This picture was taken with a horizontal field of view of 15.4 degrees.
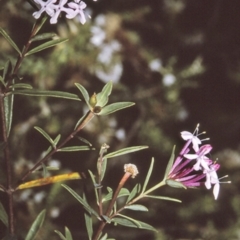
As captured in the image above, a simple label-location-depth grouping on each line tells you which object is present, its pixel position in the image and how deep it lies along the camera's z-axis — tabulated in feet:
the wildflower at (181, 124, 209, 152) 1.30
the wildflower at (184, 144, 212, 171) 1.27
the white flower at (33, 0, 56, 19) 1.22
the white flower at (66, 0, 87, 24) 1.26
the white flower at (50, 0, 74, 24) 1.23
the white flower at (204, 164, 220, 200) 1.28
